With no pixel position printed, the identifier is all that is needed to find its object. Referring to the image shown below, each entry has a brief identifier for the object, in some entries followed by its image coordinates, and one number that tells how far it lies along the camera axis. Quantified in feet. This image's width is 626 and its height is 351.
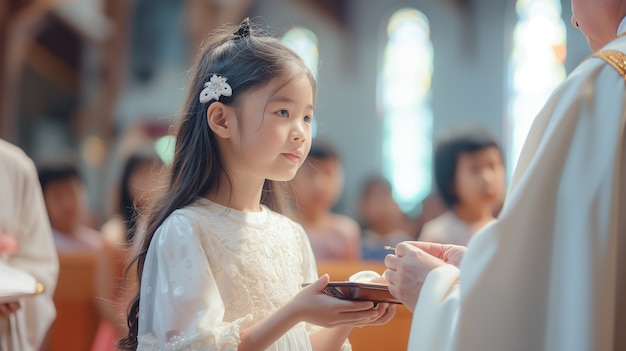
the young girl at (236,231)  6.61
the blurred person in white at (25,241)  11.28
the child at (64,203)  19.30
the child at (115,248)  14.15
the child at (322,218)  18.63
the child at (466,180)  14.67
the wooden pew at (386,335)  13.30
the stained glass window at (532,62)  45.75
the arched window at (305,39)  52.26
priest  5.81
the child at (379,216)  25.14
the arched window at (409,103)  50.19
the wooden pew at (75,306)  15.83
